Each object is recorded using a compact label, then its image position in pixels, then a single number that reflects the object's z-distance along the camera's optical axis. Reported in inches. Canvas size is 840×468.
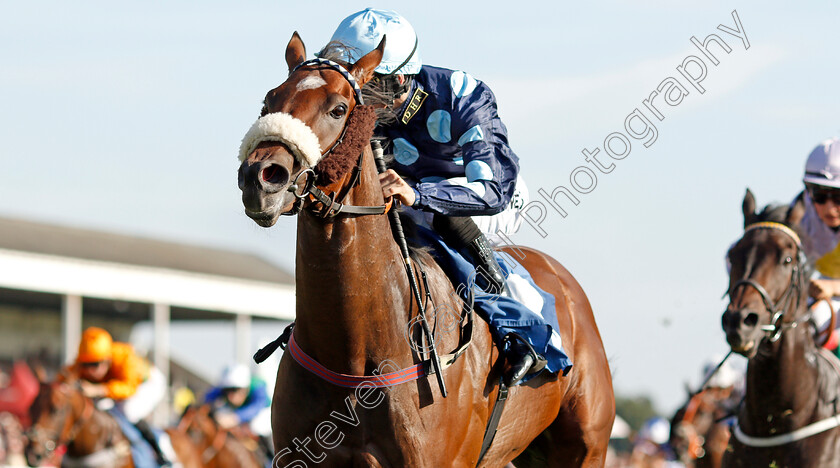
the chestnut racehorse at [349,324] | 274.5
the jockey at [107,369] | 825.5
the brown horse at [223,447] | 960.3
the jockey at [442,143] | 323.9
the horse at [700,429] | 686.1
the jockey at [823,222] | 478.0
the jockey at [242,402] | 1046.4
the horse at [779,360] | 451.8
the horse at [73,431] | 730.2
